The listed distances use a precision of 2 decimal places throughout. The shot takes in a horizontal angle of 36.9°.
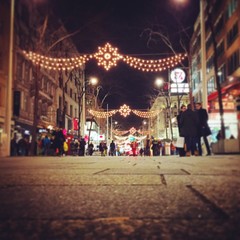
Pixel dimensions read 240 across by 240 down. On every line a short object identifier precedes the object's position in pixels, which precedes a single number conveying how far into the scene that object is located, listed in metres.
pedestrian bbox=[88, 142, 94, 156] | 37.16
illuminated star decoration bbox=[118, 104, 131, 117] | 52.36
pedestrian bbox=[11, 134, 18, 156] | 27.80
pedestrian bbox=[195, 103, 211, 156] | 13.15
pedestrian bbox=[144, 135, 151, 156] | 35.68
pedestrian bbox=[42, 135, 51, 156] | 27.80
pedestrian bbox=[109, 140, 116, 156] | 36.59
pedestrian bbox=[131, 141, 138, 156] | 35.36
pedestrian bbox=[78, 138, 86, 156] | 31.41
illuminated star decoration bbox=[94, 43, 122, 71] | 23.03
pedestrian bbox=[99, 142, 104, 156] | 35.10
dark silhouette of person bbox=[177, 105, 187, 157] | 12.94
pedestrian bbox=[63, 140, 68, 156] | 26.64
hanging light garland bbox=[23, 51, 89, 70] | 23.94
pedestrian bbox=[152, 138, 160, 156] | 33.19
